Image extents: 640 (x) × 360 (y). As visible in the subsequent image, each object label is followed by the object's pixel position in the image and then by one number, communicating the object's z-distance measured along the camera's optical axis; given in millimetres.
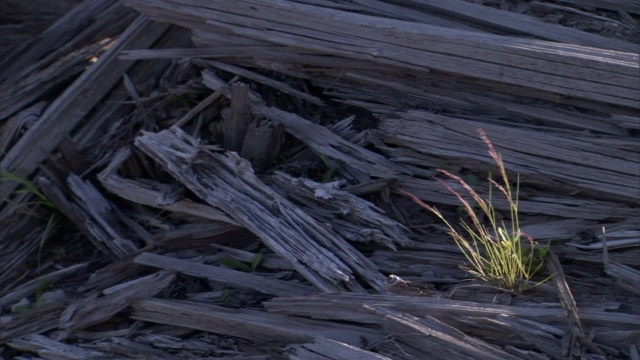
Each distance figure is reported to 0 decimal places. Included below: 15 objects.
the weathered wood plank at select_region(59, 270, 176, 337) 8539
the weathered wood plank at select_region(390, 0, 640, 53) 8875
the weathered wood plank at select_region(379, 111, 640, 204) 7949
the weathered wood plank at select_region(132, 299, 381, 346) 7617
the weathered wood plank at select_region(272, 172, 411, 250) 8234
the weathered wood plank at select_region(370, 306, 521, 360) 6949
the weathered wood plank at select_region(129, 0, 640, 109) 8156
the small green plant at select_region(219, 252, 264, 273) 8500
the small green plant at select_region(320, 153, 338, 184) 8797
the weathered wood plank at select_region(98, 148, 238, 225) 8766
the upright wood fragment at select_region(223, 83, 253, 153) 9094
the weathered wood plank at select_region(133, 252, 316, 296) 8180
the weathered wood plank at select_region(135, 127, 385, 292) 7984
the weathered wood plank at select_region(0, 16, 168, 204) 10031
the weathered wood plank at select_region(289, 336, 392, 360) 7152
